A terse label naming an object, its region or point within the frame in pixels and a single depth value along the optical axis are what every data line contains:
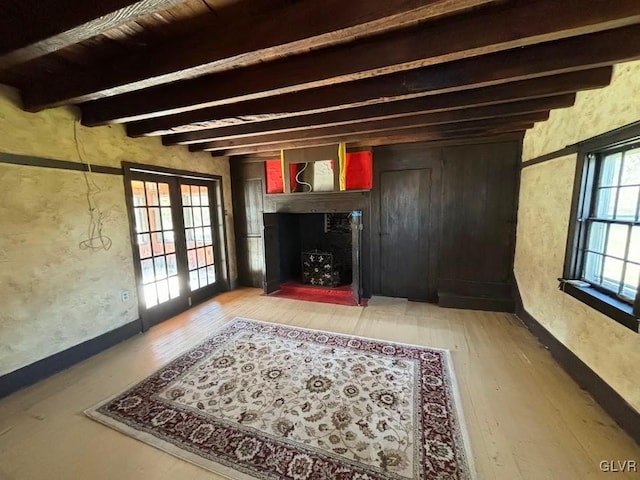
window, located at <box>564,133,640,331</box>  1.97
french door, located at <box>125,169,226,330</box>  3.44
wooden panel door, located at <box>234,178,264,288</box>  4.90
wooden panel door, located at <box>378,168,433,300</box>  4.05
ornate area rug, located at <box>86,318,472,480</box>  1.60
